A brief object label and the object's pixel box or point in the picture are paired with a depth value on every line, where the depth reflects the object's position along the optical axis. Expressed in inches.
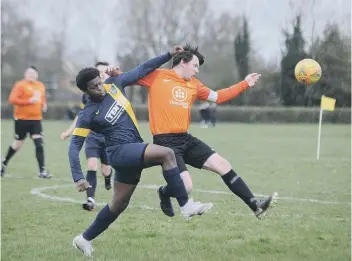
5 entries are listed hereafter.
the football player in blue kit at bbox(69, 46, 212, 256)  428.1
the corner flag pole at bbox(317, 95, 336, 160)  1355.3
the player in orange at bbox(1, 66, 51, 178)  955.9
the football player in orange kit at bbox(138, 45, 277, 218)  503.9
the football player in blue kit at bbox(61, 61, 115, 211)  691.6
